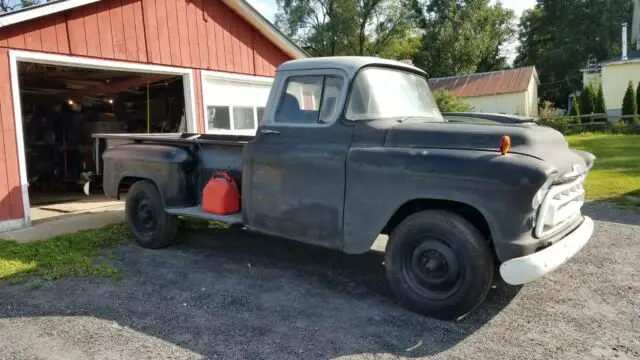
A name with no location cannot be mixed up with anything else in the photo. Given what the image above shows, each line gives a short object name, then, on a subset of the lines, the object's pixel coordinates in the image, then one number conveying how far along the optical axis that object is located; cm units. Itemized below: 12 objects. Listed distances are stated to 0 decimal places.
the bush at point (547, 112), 3121
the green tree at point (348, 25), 3709
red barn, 717
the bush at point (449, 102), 2395
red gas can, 531
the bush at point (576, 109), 2886
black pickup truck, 351
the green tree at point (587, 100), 2872
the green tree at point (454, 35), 4500
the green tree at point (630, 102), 2535
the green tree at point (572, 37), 4369
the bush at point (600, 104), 2808
